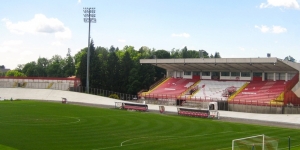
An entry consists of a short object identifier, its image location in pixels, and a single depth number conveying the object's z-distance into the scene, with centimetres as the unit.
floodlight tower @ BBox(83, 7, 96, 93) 7979
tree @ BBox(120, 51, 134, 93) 8388
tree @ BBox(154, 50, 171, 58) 9450
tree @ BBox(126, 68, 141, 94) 8088
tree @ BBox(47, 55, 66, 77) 14825
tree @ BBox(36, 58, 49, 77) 15273
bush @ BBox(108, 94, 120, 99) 7550
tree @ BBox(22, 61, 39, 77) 15098
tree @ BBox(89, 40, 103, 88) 8356
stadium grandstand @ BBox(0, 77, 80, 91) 8525
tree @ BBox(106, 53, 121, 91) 8431
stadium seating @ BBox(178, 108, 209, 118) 4453
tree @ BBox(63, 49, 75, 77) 14412
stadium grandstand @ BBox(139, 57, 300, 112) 5656
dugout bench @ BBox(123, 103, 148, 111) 5159
